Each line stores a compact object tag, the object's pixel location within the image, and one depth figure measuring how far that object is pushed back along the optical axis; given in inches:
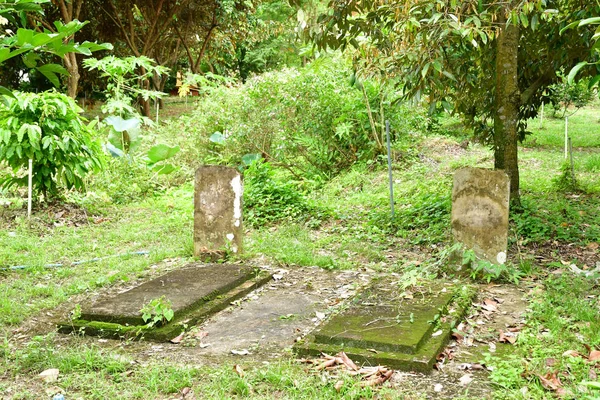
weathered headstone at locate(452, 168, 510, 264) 227.5
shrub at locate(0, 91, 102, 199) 326.6
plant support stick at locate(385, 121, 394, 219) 312.2
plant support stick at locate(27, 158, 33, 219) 337.1
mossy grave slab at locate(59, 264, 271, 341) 186.1
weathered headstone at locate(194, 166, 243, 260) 263.6
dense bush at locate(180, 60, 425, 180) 434.0
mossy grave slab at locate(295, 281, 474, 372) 158.1
